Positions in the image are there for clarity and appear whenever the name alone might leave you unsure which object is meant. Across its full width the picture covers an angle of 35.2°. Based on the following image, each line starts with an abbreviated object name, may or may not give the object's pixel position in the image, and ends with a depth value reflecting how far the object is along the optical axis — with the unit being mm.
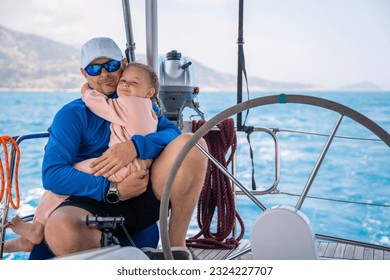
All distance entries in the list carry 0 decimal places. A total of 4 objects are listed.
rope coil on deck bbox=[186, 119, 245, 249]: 2582
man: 1803
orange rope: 1833
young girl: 1885
